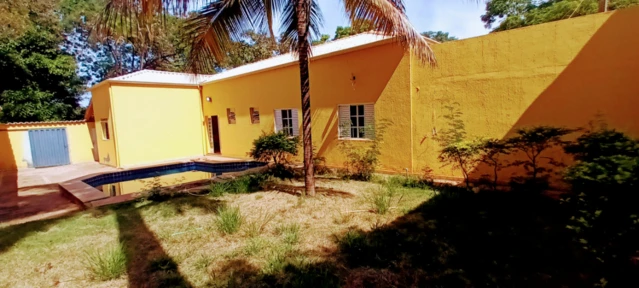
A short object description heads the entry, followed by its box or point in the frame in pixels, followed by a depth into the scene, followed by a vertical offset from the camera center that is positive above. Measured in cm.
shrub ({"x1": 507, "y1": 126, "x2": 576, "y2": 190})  611 -62
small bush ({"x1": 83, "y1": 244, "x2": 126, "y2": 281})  407 -186
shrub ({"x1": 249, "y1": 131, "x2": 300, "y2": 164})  1016 -71
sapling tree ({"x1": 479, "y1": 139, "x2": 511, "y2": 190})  675 -93
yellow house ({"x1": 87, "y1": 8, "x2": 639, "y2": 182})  663 +94
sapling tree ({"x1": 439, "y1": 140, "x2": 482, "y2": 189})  708 -86
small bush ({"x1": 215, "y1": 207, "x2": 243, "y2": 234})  540 -174
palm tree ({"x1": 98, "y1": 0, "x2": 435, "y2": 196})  600 +231
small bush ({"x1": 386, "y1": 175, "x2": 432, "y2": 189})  823 -178
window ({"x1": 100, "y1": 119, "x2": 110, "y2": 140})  1669 +36
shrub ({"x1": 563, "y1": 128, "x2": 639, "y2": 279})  258 -87
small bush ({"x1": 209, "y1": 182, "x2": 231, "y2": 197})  820 -169
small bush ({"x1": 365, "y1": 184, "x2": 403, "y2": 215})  614 -178
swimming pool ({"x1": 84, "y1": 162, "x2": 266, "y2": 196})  1171 -201
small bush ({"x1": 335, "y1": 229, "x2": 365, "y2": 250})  459 -188
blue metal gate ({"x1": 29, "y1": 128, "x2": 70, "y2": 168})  1750 -54
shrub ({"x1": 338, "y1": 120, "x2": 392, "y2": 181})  973 -118
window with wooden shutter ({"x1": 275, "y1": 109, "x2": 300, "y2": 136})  1362 +27
